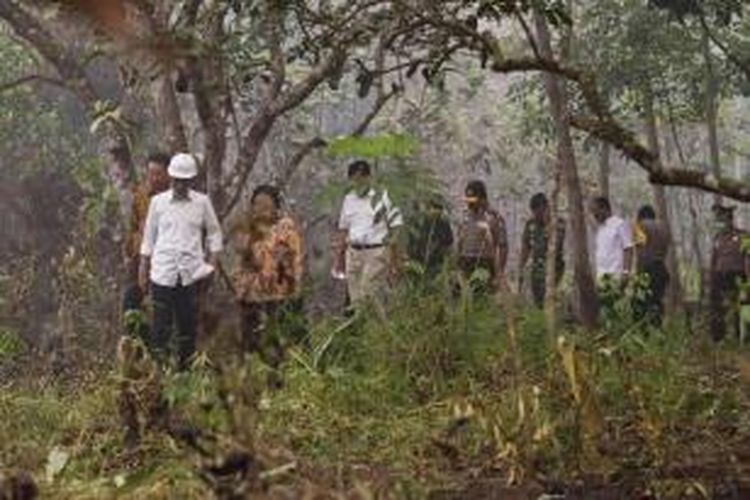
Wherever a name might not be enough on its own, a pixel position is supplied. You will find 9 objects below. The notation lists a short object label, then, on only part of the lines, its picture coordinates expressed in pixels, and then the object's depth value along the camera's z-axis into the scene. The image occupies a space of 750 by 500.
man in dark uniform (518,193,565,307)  20.85
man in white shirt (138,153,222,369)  14.22
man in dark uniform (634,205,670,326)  20.76
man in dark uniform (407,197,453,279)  13.75
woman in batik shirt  13.36
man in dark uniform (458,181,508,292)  17.91
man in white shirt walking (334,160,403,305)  16.20
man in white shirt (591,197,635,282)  19.91
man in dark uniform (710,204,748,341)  20.53
